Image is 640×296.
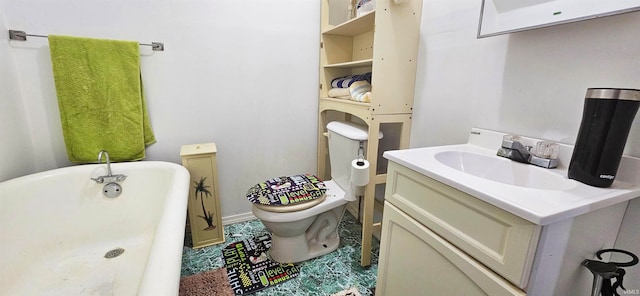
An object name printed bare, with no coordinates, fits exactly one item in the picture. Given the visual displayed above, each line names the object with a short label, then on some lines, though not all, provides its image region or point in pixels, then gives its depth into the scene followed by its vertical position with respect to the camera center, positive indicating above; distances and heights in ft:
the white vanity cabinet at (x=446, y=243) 2.02 -1.35
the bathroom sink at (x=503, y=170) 2.69 -0.83
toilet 4.70 -2.01
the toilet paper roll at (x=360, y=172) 4.37 -1.30
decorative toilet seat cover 4.73 -1.86
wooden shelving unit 4.26 +0.28
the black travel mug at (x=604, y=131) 2.14 -0.25
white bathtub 3.68 -2.32
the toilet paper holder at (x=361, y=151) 4.65 -1.01
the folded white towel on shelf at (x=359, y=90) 4.81 +0.05
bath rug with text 4.61 -3.32
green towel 4.57 -0.22
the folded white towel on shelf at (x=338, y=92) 5.51 +0.00
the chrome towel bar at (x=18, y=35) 4.30 +0.76
